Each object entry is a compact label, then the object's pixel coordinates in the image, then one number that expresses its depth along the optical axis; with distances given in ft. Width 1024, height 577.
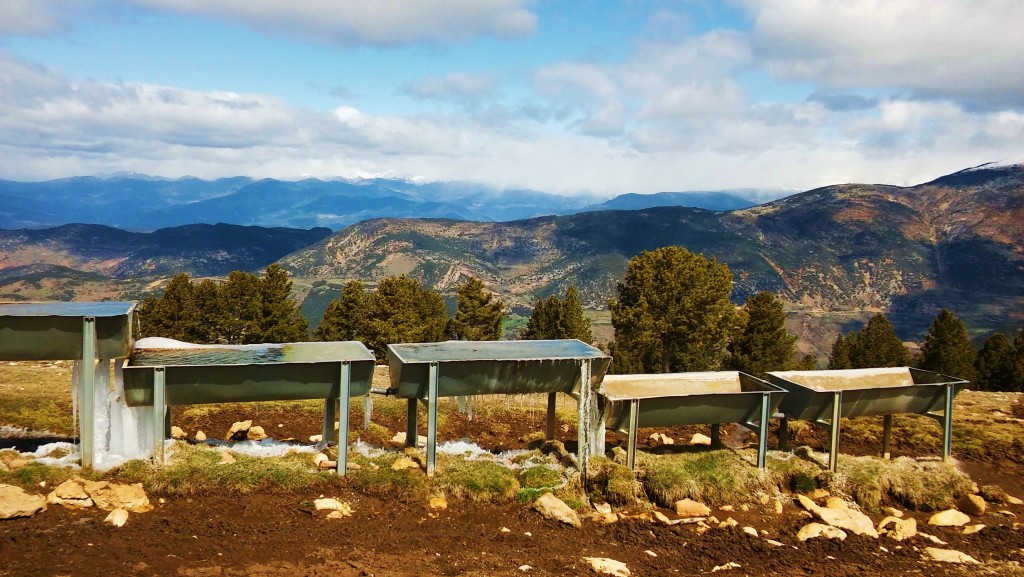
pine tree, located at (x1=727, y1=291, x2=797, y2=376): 159.33
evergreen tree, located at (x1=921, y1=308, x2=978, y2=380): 198.70
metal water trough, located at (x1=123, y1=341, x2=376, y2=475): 51.42
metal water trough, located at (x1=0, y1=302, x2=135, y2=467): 48.57
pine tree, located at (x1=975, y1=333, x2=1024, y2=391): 191.83
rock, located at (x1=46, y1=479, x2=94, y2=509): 45.24
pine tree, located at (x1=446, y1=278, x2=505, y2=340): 187.52
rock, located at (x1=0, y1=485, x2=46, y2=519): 42.84
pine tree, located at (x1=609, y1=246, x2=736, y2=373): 122.72
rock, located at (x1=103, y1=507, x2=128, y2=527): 43.21
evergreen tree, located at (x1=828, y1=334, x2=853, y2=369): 213.25
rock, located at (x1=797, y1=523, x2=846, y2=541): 50.96
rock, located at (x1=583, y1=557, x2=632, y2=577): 42.41
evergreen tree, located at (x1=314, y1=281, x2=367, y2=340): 177.47
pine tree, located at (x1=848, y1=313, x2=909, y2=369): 212.23
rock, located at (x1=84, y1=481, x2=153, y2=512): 45.65
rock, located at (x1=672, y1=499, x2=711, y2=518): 54.49
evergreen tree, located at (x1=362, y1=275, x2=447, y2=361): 160.35
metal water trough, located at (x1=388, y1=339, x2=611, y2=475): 55.93
